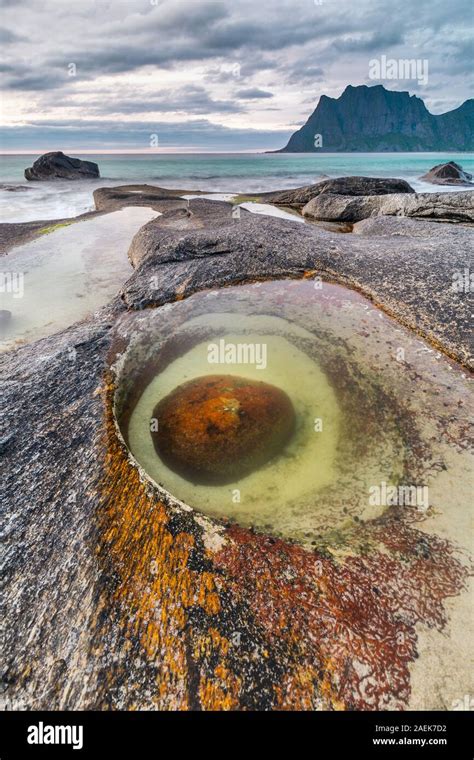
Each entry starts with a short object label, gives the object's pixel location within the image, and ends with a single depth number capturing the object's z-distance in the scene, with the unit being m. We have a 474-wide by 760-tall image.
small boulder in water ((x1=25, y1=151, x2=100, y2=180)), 61.22
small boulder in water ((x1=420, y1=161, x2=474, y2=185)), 51.69
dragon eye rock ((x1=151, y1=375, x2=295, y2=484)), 5.76
